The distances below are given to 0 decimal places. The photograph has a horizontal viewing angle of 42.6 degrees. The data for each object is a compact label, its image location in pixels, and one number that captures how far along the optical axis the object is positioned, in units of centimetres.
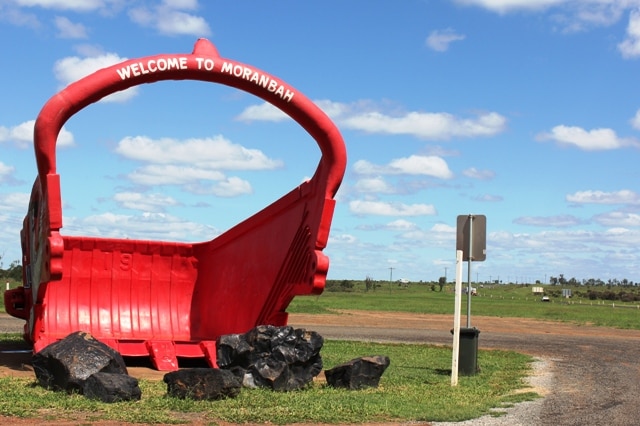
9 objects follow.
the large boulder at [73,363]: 956
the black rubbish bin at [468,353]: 1345
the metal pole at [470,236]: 1374
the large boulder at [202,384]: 923
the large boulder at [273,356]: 1048
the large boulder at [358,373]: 1081
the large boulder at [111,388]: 902
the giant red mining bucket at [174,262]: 1102
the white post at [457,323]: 1202
